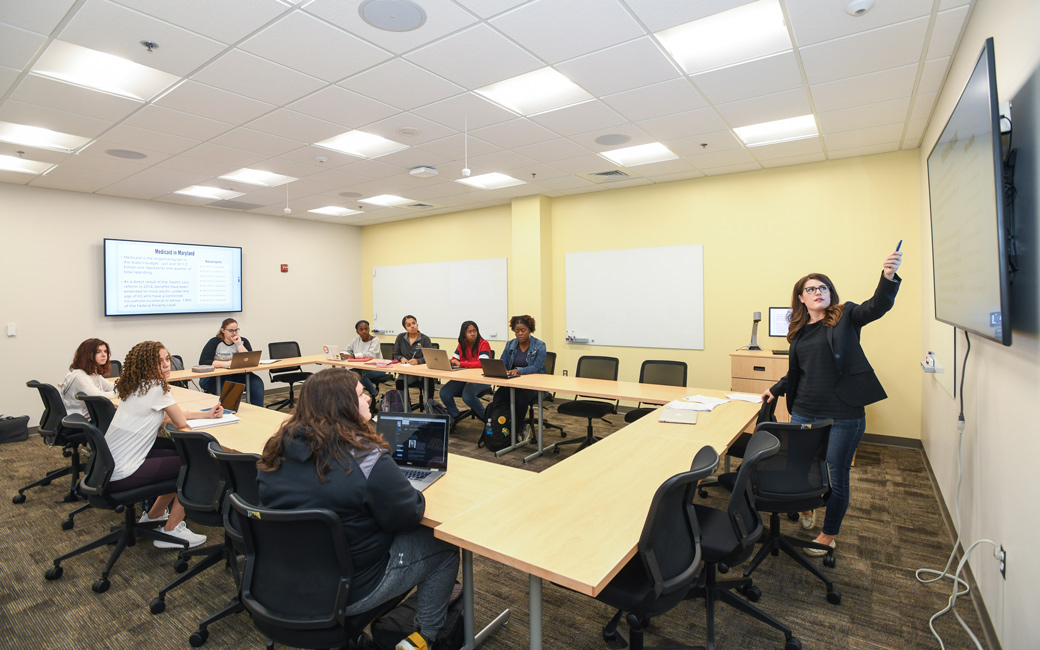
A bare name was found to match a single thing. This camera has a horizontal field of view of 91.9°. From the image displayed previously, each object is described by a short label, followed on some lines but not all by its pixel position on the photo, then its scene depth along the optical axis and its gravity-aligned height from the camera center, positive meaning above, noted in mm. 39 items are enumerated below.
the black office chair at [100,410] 3016 -465
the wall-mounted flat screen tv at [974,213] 1659 +438
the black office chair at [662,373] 4629 -441
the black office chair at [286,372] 7039 -584
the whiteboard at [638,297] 6086 +379
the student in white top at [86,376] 3945 -332
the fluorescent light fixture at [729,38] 2727 +1674
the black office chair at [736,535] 1956 -880
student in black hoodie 1616 -497
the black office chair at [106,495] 2652 -889
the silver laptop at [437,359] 5379 -318
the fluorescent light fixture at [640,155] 4957 +1762
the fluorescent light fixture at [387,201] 7085 +1865
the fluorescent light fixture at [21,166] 4968 +1730
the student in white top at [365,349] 6698 -249
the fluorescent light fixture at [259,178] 5680 +1789
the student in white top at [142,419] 2785 -485
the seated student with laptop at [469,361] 5500 -355
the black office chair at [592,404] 4715 -736
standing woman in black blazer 2613 -261
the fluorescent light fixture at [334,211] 7784 +1899
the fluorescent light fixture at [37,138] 4211 +1710
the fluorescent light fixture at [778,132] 4359 +1738
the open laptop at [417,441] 2342 -520
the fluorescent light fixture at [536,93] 3443 +1705
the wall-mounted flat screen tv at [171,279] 6633 +771
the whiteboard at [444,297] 7746 +548
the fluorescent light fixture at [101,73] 2994 +1673
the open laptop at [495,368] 4816 -378
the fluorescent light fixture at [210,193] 6384 +1818
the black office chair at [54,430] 3805 -742
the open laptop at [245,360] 5684 -323
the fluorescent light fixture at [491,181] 6039 +1824
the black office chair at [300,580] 1553 -797
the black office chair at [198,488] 2451 -786
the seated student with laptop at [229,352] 6064 -238
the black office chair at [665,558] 1596 -781
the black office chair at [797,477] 2416 -748
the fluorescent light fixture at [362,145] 4555 +1752
